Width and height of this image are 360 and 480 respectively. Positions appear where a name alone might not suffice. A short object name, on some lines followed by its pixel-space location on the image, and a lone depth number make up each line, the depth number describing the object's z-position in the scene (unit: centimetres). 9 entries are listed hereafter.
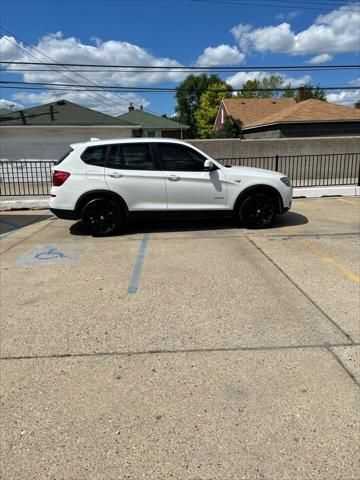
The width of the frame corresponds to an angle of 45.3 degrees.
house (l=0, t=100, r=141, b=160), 2170
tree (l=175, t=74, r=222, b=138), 8144
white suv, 782
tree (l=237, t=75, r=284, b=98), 7838
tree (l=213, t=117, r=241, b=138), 3578
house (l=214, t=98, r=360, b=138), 2570
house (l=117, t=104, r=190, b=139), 3444
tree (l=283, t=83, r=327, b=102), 6188
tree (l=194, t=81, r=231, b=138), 6694
